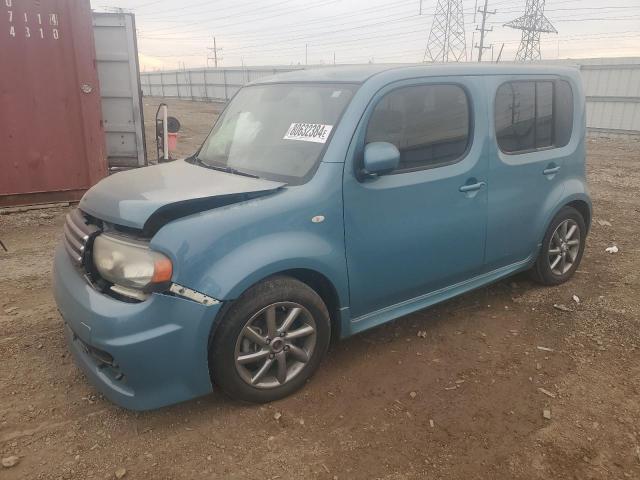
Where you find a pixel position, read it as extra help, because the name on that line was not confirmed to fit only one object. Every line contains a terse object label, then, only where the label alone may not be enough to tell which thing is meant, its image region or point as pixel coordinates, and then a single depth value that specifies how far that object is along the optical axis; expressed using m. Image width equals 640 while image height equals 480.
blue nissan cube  2.51
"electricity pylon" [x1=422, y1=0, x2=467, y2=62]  42.66
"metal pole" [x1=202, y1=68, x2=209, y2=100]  35.75
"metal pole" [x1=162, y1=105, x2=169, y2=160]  5.39
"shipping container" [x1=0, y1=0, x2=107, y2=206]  6.07
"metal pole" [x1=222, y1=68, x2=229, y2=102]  33.28
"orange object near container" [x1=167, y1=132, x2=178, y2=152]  7.74
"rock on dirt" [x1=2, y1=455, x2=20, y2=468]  2.44
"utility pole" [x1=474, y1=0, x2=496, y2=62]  38.02
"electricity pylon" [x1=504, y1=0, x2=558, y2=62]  38.91
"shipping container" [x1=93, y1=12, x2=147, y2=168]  7.17
